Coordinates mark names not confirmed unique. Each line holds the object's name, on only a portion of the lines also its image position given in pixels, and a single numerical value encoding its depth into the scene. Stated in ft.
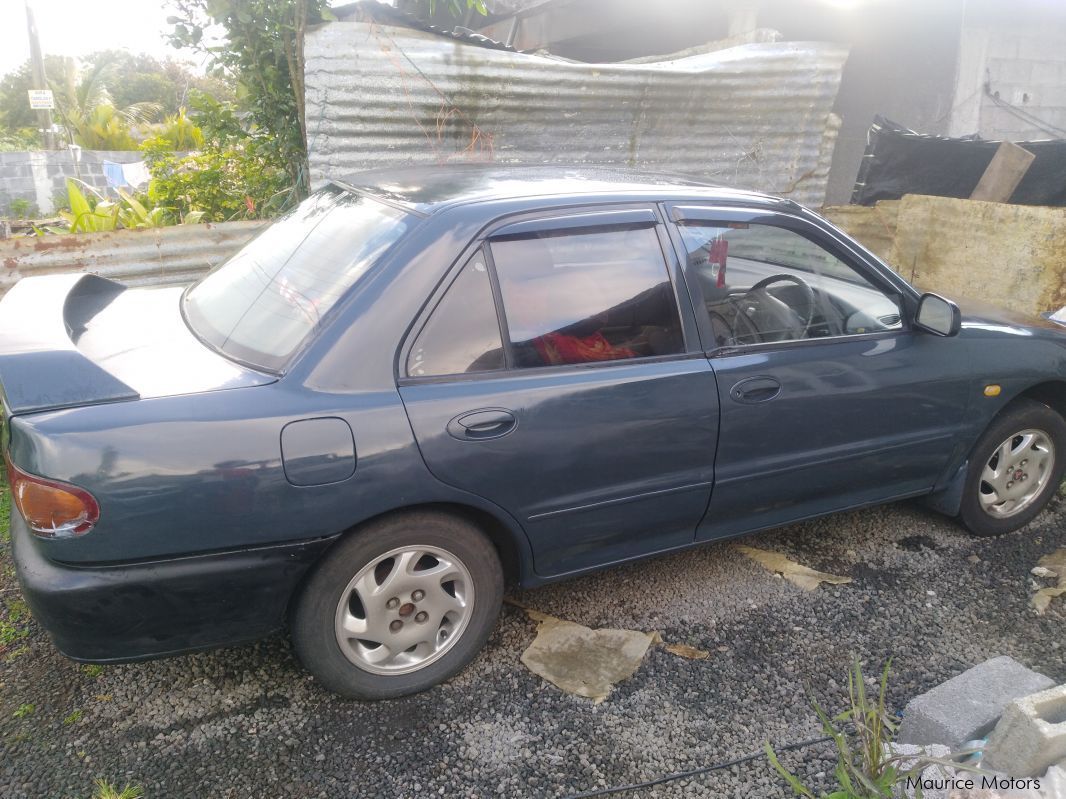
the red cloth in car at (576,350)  8.78
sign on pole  50.03
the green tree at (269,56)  17.25
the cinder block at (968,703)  7.88
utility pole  61.67
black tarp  19.16
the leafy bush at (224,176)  19.51
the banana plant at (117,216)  19.30
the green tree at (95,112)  67.77
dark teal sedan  7.26
